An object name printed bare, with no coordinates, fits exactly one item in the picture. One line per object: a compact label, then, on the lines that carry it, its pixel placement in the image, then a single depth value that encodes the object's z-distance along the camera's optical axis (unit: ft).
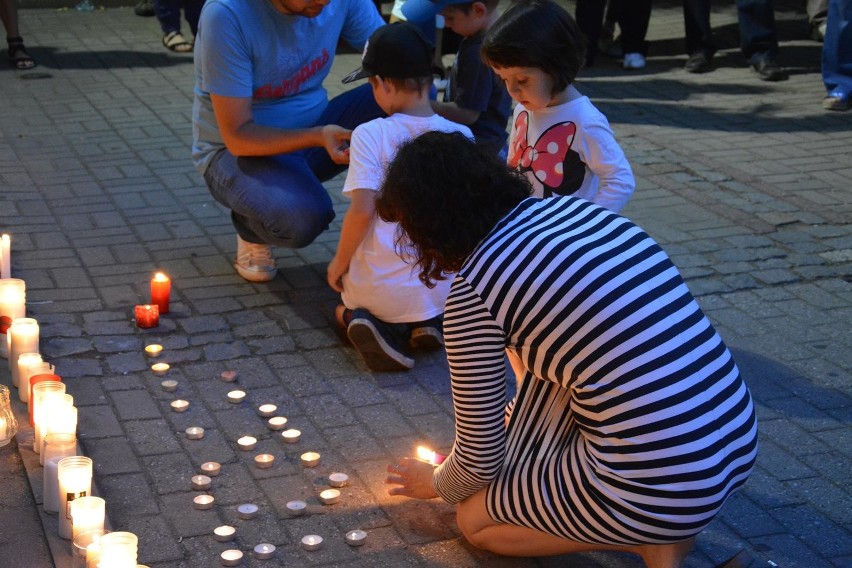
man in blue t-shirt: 15.20
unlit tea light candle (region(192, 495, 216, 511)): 10.91
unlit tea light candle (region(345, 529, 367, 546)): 10.46
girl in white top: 12.43
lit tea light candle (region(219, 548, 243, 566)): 10.02
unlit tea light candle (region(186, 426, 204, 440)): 12.19
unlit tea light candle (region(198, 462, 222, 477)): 11.52
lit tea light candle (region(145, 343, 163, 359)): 13.97
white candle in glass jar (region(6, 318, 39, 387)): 12.96
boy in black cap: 13.75
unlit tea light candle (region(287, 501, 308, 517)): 10.87
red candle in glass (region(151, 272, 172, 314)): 14.97
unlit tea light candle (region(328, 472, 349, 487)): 11.44
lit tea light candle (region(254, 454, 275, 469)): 11.75
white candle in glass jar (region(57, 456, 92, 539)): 10.09
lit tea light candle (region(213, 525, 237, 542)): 10.39
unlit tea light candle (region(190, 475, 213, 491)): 11.25
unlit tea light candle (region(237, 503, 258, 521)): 10.78
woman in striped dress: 8.73
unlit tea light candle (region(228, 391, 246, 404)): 12.98
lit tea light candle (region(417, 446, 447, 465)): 11.57
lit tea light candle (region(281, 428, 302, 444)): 12.26
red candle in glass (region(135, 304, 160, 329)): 14.64
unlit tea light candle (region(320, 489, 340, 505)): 11.11
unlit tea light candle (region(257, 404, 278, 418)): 12.82
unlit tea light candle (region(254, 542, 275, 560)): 10.21
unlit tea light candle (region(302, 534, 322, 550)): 10.33
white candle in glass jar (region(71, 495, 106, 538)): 9.73
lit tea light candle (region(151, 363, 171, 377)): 13.57
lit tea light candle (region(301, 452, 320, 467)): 11.84
